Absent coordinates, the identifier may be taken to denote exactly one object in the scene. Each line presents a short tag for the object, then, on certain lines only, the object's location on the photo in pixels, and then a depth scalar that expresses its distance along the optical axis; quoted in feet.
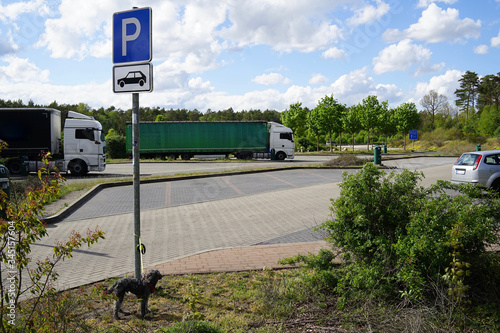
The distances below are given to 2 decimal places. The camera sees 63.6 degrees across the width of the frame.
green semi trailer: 114.83
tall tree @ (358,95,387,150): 171.44
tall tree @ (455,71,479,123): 257.75
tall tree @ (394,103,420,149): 183.93
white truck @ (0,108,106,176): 67.62
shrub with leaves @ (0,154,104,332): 9.18
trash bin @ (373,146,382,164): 78.11
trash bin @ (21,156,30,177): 66.49
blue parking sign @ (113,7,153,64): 13.79
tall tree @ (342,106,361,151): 173.68
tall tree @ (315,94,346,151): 161.79
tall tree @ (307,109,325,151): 163.79
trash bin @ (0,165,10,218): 26.81
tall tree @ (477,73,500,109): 231.30
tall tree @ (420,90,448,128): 258.39
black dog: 13.47
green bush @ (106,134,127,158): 128.88
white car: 41.42
